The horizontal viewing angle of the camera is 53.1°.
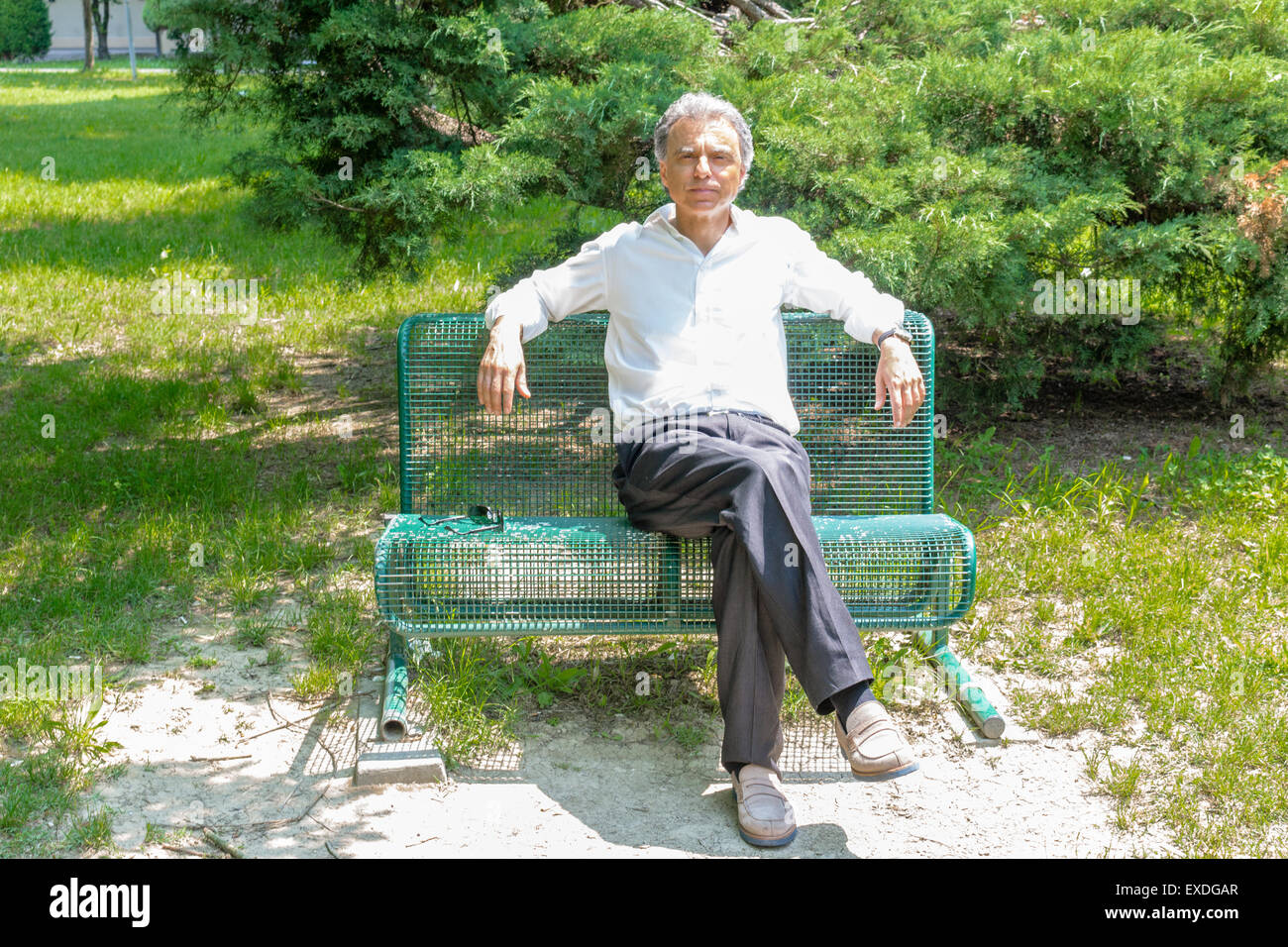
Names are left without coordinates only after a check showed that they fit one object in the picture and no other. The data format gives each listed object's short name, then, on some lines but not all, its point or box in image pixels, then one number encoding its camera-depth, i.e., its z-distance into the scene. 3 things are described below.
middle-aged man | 3.29
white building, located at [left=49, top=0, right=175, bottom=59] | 51.16
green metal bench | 3.71
